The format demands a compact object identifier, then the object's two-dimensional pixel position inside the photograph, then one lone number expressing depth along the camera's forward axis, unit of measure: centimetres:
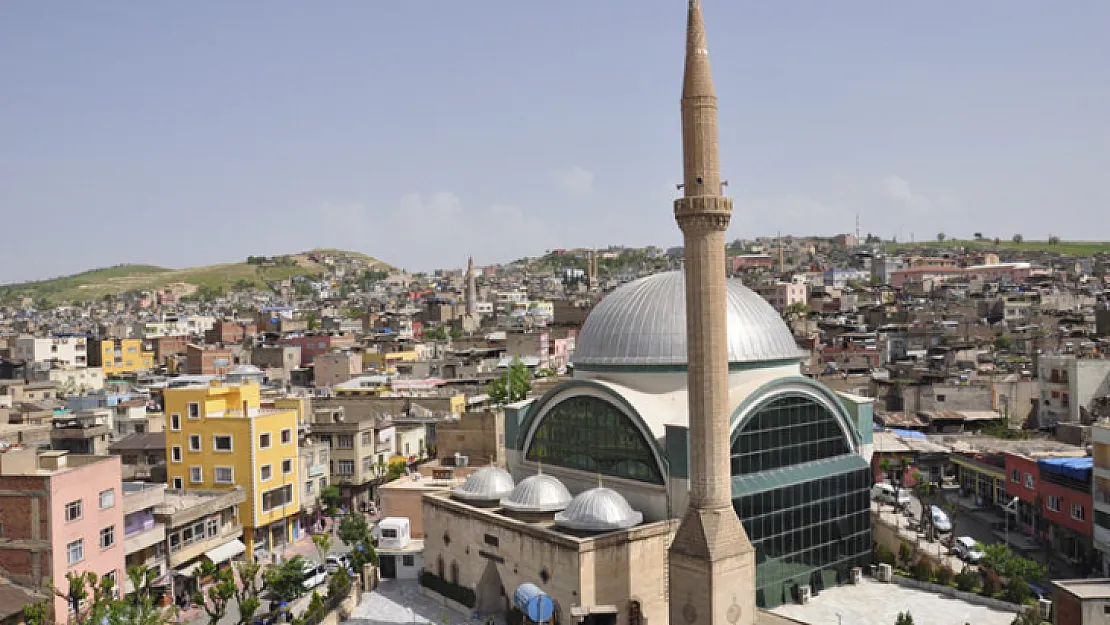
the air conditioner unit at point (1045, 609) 2473
